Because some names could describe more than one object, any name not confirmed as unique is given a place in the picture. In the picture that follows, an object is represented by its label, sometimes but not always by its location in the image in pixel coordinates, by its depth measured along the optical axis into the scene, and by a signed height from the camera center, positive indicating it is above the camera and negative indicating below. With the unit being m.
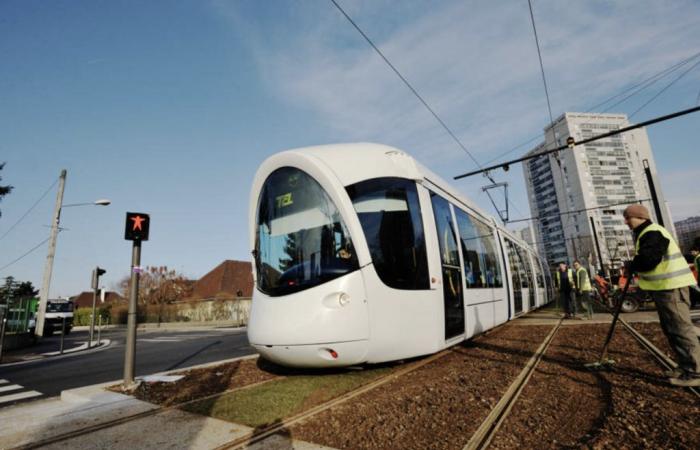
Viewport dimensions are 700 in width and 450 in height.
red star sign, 5.50 +1.44
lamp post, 19.08 +3.01
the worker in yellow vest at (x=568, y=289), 12.16 -0.07
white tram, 4.12 +0.52
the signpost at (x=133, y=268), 5.01 +0.73
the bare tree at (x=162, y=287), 49.72 +3.93
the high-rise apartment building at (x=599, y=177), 83.56 +25.69
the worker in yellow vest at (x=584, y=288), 11.18 -0.08
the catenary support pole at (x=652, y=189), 16.34 +4.21
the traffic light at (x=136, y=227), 5.43 +1.37
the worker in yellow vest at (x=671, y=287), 3.60 -0.08
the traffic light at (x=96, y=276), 12.95 +1.56
